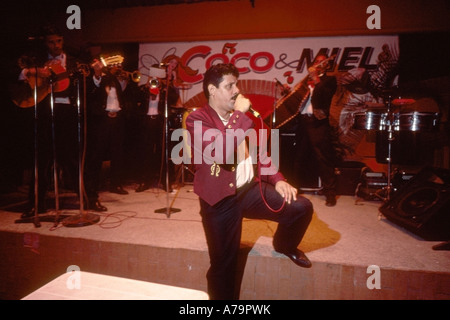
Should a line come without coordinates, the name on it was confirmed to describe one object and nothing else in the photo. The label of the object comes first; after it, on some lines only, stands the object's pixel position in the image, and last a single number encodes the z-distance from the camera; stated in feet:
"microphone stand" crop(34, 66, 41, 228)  10.26
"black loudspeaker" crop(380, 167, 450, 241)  9.34
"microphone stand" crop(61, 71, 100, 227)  10.58
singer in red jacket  6.57
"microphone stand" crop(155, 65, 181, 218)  11.86
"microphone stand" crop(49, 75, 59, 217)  10.15
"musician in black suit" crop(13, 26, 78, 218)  10.79
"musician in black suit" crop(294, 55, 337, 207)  14.79
